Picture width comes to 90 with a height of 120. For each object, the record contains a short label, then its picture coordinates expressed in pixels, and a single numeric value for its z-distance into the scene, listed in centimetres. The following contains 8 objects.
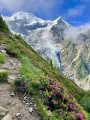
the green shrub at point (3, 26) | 1945
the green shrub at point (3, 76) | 486
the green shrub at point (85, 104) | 1215
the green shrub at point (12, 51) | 940
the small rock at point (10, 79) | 491
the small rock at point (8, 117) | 302
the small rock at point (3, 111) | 308
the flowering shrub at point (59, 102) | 396
